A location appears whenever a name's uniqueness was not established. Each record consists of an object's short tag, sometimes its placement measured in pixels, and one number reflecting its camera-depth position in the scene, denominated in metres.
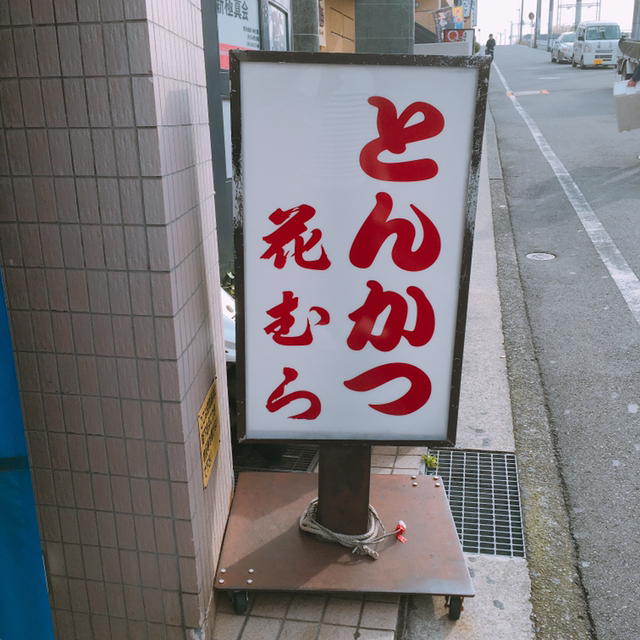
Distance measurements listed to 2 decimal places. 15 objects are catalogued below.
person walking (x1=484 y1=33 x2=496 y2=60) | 36.87
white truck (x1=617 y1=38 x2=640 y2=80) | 17.75
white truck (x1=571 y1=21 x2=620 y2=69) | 31.30
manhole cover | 8.23
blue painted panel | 2.05
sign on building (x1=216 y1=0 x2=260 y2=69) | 5.59
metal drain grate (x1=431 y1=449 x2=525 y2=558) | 3.59
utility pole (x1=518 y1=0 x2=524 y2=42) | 103.96
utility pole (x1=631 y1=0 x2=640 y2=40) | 35.92
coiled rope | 3.11
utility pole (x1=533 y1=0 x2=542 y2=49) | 73.43
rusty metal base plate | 2.93
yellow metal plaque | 2.75
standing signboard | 2.46
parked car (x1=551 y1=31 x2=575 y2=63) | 36.53
